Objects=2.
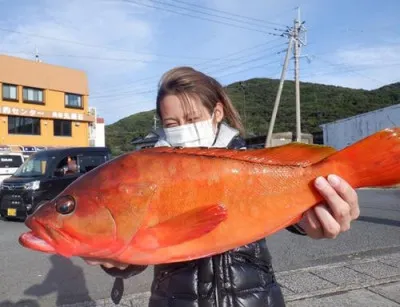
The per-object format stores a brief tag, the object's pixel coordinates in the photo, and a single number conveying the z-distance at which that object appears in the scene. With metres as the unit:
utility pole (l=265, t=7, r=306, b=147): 23.62
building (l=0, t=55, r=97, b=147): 31.92
